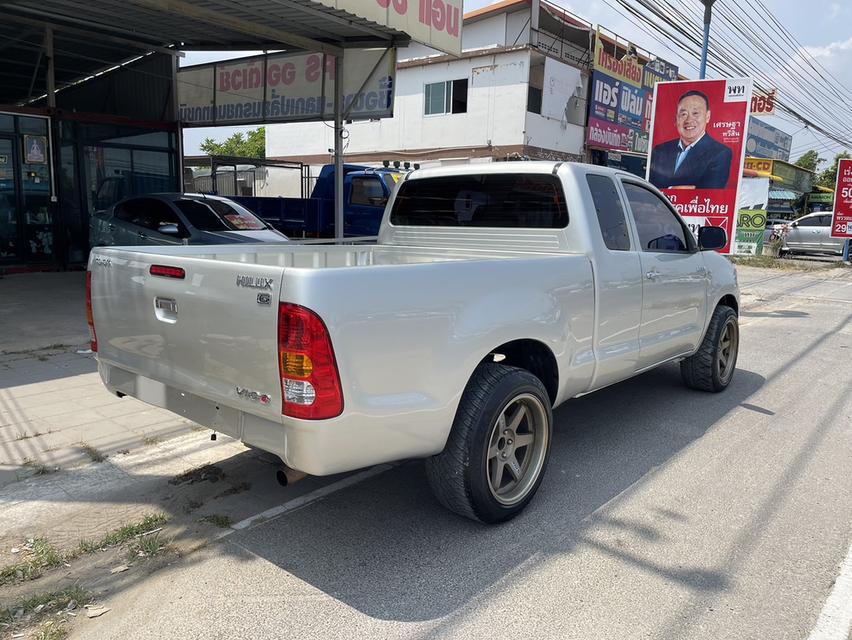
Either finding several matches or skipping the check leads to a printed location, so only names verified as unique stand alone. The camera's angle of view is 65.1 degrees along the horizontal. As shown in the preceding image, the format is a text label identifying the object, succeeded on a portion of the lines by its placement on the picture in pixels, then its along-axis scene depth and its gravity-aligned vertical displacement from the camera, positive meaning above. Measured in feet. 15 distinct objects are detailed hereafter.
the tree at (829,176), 180.31 +13.30
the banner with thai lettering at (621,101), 91.86 +16.64
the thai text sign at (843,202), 72.23 +2.52
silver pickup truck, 9.38 -1.95
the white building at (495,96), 82.69 +15.05
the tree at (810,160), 192.95 +18.29
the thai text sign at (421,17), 27.46 +8.39
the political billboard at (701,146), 37.96 +4.35
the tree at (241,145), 206.73 +18.71
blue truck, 49.57 +0.09
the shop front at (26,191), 39.68 +0.35
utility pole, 44.09 +13.16
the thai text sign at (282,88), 35.27 +6.97
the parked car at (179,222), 32.48 -1.01
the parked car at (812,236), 80.81 -1.50
